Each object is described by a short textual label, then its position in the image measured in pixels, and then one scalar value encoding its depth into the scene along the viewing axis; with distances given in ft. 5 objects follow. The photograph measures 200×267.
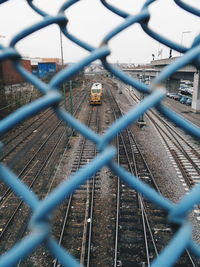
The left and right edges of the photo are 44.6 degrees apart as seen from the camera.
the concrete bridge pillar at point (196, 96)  93.25
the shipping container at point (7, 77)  74.33
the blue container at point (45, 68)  117.19
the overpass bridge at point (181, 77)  93.81
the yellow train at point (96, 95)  102.17
